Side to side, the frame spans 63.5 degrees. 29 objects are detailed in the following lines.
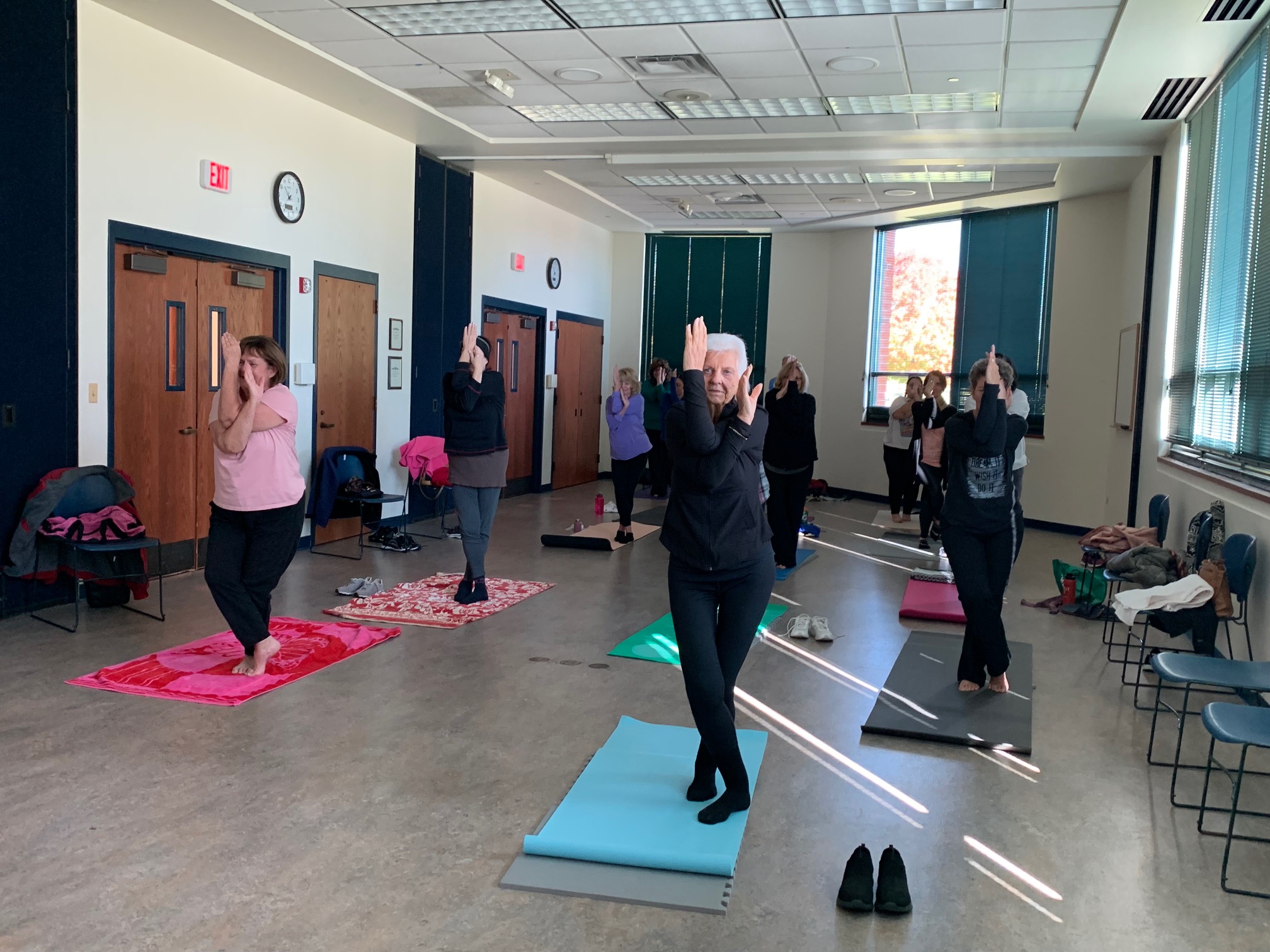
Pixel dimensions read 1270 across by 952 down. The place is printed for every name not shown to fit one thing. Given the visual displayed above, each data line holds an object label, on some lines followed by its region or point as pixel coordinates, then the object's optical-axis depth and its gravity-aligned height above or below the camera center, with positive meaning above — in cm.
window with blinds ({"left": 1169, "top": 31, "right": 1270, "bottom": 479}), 544 +78
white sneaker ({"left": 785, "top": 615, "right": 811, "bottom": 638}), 585 -131
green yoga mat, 532 -135
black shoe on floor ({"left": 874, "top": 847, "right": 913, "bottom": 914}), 276 -131
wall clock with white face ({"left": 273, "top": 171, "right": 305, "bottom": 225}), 755 +135
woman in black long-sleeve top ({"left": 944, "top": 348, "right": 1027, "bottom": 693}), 448 -41
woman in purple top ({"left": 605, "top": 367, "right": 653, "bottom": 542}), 869 -34
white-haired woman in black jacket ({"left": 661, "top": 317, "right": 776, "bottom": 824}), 311 -43
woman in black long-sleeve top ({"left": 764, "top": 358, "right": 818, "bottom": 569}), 746 -36
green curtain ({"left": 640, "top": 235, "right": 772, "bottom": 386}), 1409 +149
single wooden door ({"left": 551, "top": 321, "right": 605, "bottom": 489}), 1310 -18
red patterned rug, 594 -134
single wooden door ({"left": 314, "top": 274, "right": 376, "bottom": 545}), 827 +10
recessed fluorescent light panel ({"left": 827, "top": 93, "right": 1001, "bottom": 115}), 755 +224
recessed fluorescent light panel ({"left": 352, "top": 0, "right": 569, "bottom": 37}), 598 +221
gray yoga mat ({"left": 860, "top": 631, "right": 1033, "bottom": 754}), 420 -134
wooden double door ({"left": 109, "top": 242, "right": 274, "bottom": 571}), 634 -1
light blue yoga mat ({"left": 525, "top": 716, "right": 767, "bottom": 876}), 302 -135
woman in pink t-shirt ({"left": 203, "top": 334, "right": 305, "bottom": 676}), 443 -47
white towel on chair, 480 -87
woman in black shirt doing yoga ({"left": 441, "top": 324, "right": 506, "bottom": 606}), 610 -31
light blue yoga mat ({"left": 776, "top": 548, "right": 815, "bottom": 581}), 768 -131
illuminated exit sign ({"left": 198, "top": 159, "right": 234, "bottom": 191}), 680 +134
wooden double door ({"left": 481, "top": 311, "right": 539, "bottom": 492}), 1144 +15
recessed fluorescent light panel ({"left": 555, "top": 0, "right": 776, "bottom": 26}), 586 +222
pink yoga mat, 645 -131
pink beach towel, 446 -135
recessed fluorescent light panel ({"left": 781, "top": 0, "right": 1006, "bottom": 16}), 565 +221
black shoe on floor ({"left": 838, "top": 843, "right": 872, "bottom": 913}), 278 -132
